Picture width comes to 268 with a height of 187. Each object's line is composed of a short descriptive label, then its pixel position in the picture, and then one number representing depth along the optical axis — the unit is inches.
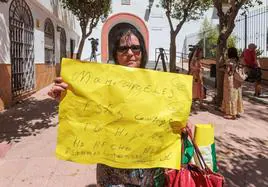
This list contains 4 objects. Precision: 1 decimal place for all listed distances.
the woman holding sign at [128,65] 48.2
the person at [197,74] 206.1
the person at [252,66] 236.5
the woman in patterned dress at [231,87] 178.6
